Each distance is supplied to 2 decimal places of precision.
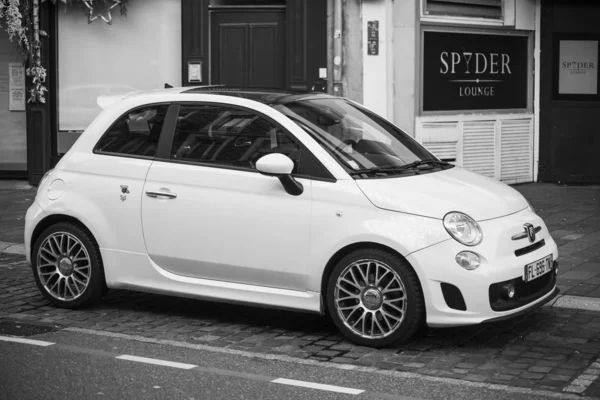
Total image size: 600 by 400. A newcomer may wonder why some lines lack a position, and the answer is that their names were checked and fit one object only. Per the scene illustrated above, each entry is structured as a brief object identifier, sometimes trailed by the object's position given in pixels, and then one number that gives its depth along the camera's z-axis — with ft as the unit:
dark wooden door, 49.49
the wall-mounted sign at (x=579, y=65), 51.83
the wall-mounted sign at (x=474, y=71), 49.57
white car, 22.76
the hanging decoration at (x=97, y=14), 50.14
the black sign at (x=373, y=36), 47.91
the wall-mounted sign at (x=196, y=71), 49.88
